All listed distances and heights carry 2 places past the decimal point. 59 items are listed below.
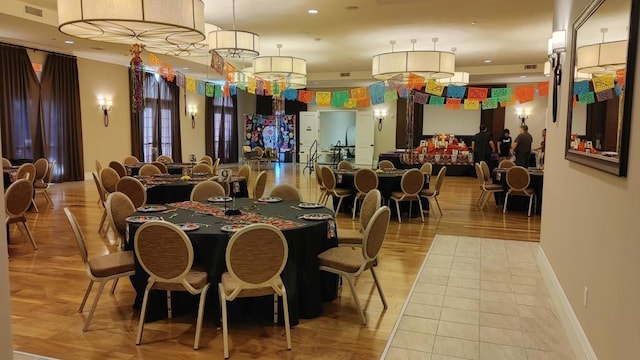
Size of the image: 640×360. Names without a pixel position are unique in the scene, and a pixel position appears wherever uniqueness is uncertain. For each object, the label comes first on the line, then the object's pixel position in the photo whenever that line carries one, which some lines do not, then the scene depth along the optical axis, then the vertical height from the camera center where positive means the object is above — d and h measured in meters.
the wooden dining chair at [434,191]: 7.82 -0.92
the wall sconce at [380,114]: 18.05 +0.91
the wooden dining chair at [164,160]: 10.78 -0.57
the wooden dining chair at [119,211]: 4.07 -0.68
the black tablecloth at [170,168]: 8.98 -0.65
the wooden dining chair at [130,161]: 9.95 -0.56
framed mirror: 2.32 +0.34
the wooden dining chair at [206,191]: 5.18 -0.63
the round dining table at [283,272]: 3.40 -0.99
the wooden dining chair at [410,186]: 7.30 -0.78
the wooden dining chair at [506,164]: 9.51 -0.54
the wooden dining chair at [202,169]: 8.32 -0.60
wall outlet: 2.98 -1.03
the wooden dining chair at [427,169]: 8.27 -0.58
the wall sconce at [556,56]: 4.22 +0.79
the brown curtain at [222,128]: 17.45 +0.30
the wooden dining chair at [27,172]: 7.23 -0.60
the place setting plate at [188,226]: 3.47 -0.69
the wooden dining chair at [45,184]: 8.23 -0.89
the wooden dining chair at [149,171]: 8.03 -0.62
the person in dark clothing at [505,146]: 13.68 -0.24
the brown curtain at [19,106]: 9.88 +0.63
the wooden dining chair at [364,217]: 4.33 -0.76
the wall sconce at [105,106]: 12.59 +0.80
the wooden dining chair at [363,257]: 3.54 -0.96
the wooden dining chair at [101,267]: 3.41 -0.99
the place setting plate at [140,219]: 3.69 -0.69
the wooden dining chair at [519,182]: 8.01 -0.76
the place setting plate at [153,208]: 4.19 -0.67
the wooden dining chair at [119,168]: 8.17 -0.58
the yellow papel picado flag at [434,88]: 10.52 +1.15
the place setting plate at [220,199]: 4.72 -0.65
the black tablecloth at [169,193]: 6.55 -0.81
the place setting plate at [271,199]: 4.77 -0.66
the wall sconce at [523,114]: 16.00 +0.84
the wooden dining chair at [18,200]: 5.30 -0.77
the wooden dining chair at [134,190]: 5.90 -0.70
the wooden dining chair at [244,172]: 7.52 -0.59
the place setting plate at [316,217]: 3.86 -0.68
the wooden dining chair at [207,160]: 9.93 -0.53
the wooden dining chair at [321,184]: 8.25 -0.86
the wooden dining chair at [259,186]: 6.61 -0.71
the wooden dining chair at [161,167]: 8.74 -0.60
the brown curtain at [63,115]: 11.01 +0.48
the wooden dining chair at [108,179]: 6.95 -0.67
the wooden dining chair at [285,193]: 5.13 -0.63
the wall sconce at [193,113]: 16.44 +0.81
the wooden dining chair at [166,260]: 3.07 -0.85
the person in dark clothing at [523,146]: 11.14 -0.19
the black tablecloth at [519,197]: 8.30 -1.02
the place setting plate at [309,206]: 4.38 -0.66
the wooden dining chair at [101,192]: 6.62 -0.83
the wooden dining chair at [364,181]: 7.36 -0.71
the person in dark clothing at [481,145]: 12.82 -0.20
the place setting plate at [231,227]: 3.45 -0.70
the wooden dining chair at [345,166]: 8.80 -0.56
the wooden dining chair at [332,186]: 7.83 -0.84
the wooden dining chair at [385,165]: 8.95 -0.55
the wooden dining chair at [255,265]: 3.02 -0.86
